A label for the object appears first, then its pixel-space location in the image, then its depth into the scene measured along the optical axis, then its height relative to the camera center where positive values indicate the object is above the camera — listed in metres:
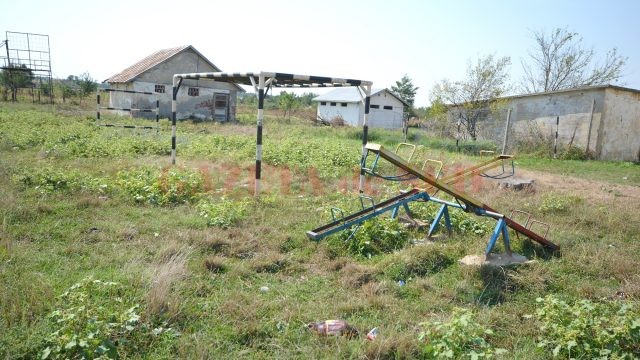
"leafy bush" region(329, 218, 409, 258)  4.73 -1.35
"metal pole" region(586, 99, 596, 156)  15.48 +0.26
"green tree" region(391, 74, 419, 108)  53.47 +3.94
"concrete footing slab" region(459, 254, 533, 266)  4.42 -1.40
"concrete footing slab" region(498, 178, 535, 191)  8.41 -1.15
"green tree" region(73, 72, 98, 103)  32.22 +1.71
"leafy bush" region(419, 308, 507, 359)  2.62 -1.36
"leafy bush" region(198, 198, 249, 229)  5.28 -1.25
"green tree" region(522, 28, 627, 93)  25.98 +3.48
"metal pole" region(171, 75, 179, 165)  9.23 -0.28
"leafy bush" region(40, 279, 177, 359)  2.47 -1.33
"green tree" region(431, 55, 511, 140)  18.83 +1.34
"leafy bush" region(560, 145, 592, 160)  15.62 -0.95
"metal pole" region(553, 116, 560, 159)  16.05 -0.67
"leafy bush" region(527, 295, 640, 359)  2.80 -1.36
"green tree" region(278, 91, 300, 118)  34.01 +1.22
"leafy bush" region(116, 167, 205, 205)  6.21 -1.12
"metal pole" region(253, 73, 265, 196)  6.77 -0.21
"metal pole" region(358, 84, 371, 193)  7.74 +0.24
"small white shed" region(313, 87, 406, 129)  31.78 +0.82
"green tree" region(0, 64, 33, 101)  25.39 +1.77
